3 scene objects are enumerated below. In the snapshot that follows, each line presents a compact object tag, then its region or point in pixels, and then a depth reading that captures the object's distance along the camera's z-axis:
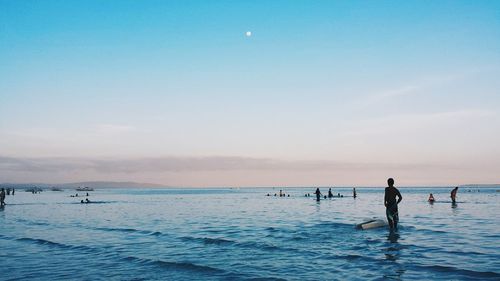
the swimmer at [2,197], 55.63
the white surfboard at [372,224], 25.25
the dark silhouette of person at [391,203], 21.89
